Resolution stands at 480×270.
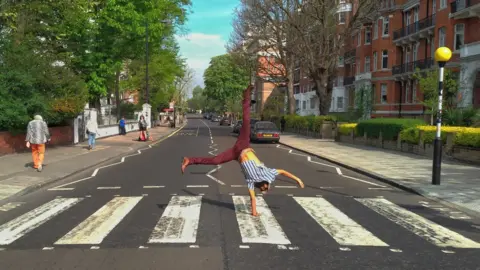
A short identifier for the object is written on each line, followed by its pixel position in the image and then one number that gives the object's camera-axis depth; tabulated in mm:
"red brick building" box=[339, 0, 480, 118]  29825
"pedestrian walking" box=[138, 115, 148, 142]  29109
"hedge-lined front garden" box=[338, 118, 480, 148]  15750
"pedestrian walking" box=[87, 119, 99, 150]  20906
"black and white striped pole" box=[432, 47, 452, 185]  10984
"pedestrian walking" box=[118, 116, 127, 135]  36219
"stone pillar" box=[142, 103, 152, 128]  43781
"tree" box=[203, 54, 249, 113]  102331
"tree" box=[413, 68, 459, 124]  23188
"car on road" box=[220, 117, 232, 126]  74519
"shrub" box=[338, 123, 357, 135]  27602
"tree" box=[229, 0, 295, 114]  36000
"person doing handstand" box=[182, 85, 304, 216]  7250
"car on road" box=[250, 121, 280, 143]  29438
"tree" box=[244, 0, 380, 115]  31219
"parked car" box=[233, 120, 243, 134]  41722
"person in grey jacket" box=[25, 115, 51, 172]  12773
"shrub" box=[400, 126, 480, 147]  15412
